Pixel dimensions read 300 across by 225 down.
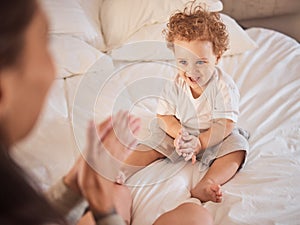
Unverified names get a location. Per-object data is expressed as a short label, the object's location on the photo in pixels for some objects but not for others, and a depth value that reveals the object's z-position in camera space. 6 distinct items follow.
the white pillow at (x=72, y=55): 1.67
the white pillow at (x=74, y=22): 1.83
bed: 1.10
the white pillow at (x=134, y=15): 1.94
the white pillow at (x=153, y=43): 1.75
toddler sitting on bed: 1.26
